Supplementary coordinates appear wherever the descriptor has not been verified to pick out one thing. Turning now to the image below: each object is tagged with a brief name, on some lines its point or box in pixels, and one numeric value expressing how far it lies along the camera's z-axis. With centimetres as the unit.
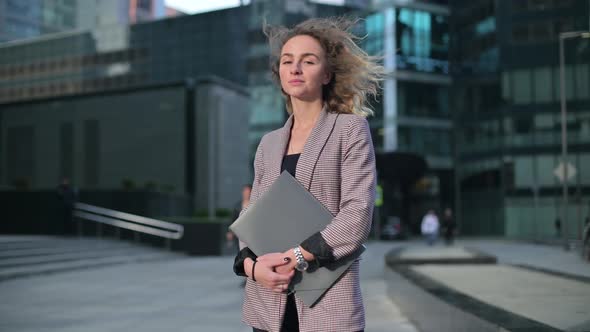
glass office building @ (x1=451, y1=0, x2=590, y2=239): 4319
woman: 214
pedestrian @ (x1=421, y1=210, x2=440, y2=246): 2661
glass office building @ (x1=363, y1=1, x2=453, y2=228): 5106
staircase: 1332
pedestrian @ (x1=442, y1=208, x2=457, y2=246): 2650
